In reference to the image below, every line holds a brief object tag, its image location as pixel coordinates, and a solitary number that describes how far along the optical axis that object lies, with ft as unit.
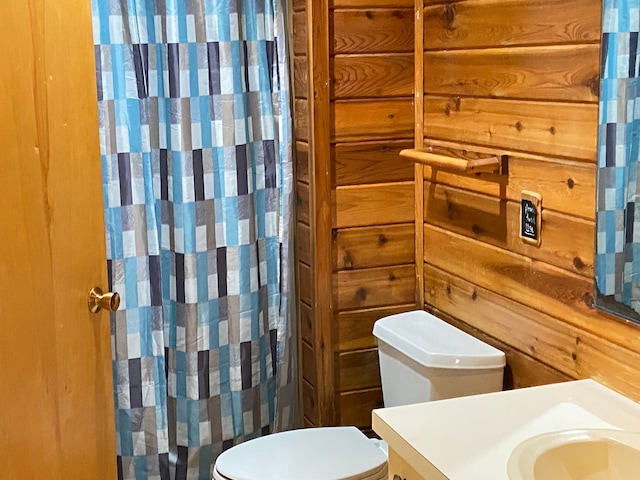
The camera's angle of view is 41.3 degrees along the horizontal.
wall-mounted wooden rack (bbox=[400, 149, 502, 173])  7.32
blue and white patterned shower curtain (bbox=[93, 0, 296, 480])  8.57
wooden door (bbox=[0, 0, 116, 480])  5.39
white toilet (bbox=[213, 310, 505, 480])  7.41
